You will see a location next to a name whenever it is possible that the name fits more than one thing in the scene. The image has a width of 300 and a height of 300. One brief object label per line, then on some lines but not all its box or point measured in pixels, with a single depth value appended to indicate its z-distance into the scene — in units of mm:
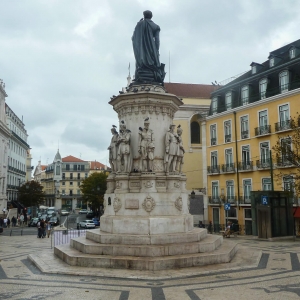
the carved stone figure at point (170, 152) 14258
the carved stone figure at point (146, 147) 13867
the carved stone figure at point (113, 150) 14586
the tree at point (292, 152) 24031
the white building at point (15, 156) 62844
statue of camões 16016
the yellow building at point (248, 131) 32094
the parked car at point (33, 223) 45406
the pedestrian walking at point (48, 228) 28109
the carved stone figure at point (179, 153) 14562
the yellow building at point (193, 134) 44438
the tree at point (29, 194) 62294
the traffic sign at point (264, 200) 24297
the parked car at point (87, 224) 41781
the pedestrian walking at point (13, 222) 44331
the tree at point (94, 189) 64875
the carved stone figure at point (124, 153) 14164
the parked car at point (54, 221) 44025
